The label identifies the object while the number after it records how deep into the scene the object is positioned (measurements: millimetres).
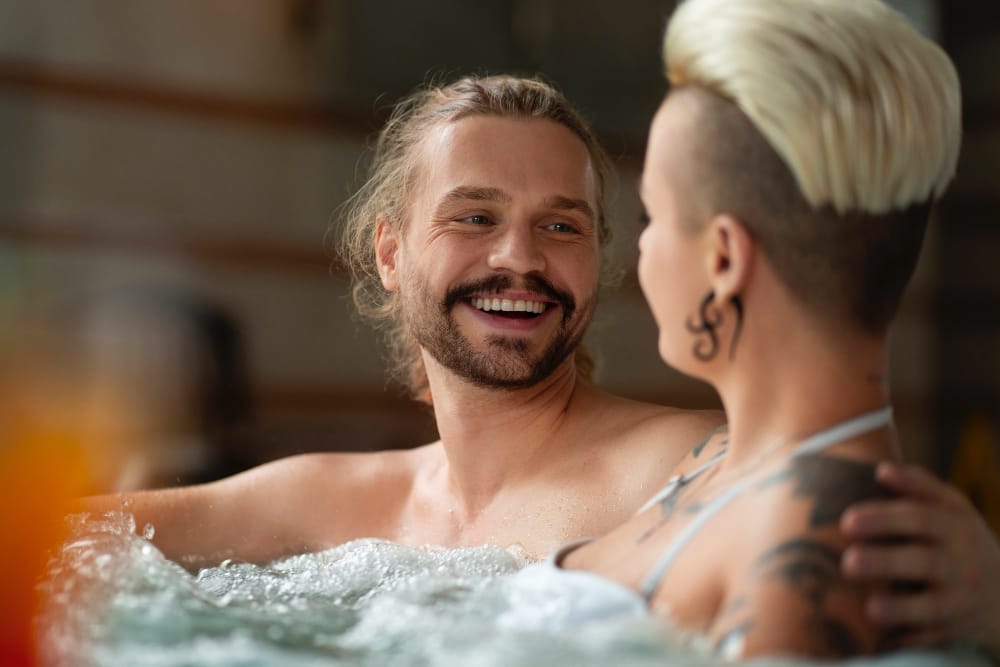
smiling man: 1690
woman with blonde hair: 932
